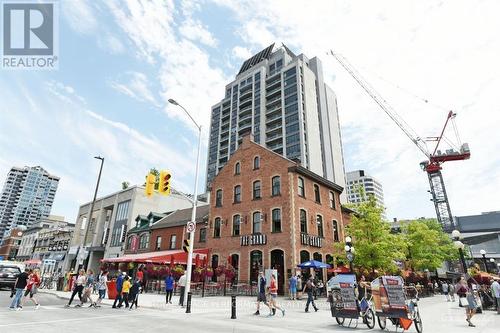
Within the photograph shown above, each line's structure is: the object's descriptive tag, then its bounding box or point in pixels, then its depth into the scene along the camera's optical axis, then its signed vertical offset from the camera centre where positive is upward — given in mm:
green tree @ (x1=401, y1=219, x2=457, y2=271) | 32250 +3943
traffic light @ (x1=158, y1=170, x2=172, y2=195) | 13453 +4255
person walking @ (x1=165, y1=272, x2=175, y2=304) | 16952 -172
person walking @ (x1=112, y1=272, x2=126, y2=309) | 15273 -155
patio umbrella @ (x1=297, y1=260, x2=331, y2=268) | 21531 +1325
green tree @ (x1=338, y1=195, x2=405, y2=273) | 22297 +3160
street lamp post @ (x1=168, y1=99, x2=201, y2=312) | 14914 +3662
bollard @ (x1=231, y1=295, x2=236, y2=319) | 11933 -925
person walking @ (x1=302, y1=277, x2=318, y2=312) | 14044 -345
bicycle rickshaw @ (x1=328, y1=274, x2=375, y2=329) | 10617 -640
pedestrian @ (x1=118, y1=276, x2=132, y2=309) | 15117 -388
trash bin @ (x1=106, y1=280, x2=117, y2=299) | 19488 -476
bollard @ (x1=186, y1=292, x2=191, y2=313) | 13336 -964
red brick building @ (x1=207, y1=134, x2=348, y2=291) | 24953 +6036
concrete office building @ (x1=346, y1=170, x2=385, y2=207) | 173375 +58698
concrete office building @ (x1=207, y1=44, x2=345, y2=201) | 73750 +43950
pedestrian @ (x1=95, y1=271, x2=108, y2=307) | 15670 -181
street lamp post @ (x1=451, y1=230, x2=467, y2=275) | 17431 +2272
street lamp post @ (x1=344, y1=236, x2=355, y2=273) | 19281 +2124
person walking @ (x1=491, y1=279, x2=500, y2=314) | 14749 -228
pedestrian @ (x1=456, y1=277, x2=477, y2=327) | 11156 -640
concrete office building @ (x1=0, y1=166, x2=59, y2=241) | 163988 +43979
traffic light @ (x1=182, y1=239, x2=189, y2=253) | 15680 +1821
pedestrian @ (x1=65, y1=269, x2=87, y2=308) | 15320 -153
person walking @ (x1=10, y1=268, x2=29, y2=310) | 12875 -235
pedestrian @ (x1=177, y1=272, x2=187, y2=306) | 16430 -62
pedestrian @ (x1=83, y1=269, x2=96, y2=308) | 15536 -297
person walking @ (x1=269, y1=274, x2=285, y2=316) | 13038 -544
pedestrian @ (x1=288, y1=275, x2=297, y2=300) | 20203 -158
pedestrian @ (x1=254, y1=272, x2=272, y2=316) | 13390 -271
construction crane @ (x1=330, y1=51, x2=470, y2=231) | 85062 +32467
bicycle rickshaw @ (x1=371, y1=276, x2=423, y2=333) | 9383 -584
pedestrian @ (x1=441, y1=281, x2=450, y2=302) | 25433 -161
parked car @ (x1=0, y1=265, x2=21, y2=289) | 24203 +473
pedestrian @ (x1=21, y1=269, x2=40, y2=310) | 15625 -31
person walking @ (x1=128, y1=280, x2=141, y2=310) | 15080 -410
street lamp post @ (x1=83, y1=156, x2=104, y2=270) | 27609 +9799
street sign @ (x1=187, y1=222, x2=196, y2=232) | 15547 +2724
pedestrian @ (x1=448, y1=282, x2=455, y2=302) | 24625 -268
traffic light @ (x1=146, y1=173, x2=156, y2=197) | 13250 +4135
